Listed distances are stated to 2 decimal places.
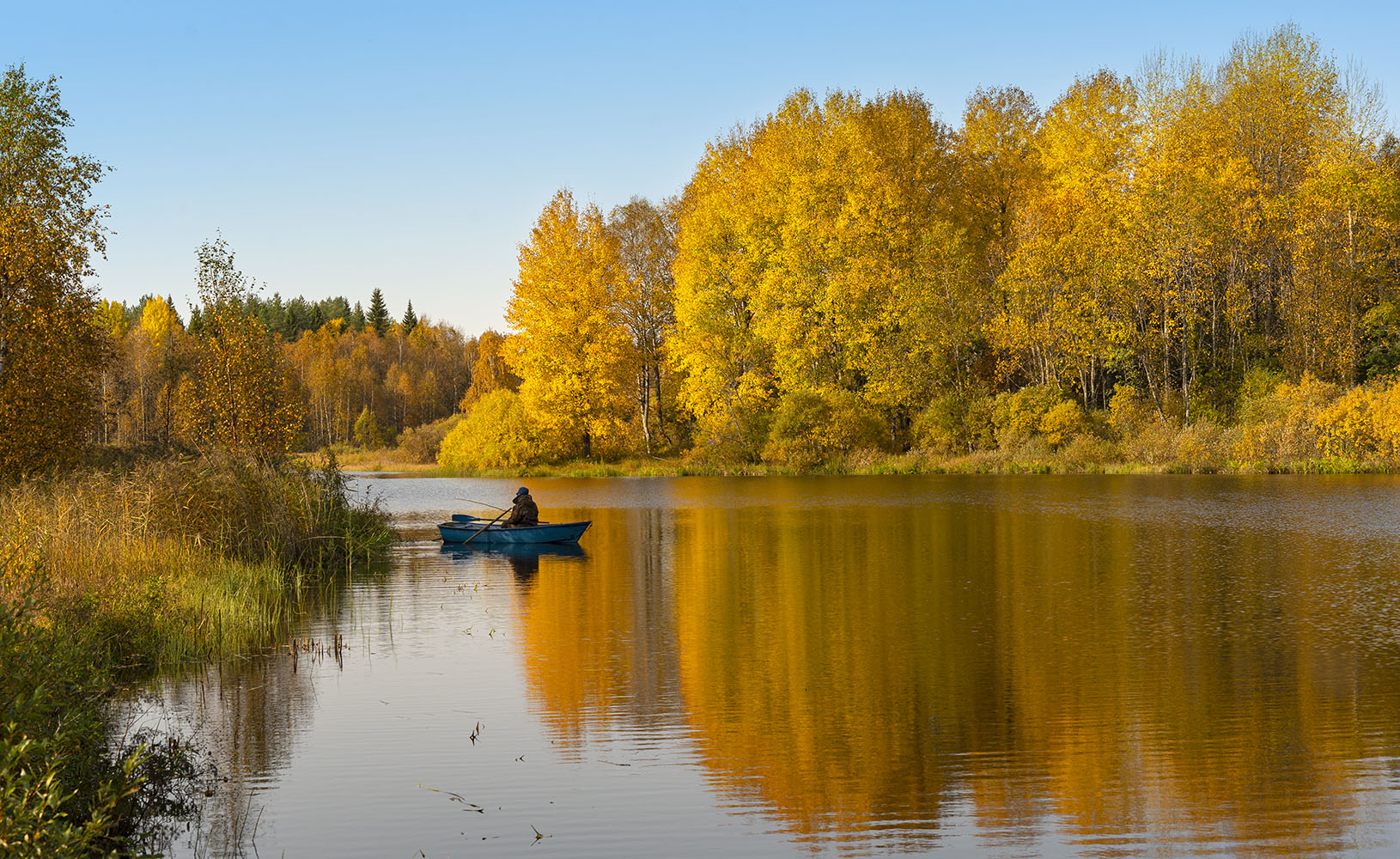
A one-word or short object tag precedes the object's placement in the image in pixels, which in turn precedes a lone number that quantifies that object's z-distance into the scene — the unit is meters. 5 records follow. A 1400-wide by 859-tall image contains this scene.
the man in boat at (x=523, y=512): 27.59
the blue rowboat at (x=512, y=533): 27.11
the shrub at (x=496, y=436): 58.66
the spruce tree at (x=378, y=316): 133.00
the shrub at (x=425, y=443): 72.69
